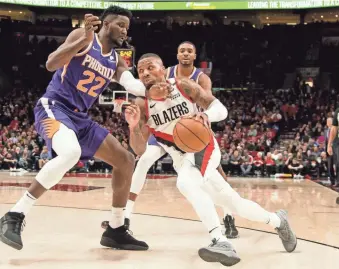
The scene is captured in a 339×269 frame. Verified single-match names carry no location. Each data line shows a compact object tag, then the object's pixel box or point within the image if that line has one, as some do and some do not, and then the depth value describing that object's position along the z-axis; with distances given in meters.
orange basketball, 3.46
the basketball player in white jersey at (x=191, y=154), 3.56
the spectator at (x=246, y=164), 14.05
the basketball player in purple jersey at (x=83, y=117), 3.65
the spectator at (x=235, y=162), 14.12
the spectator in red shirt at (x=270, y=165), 14.12
